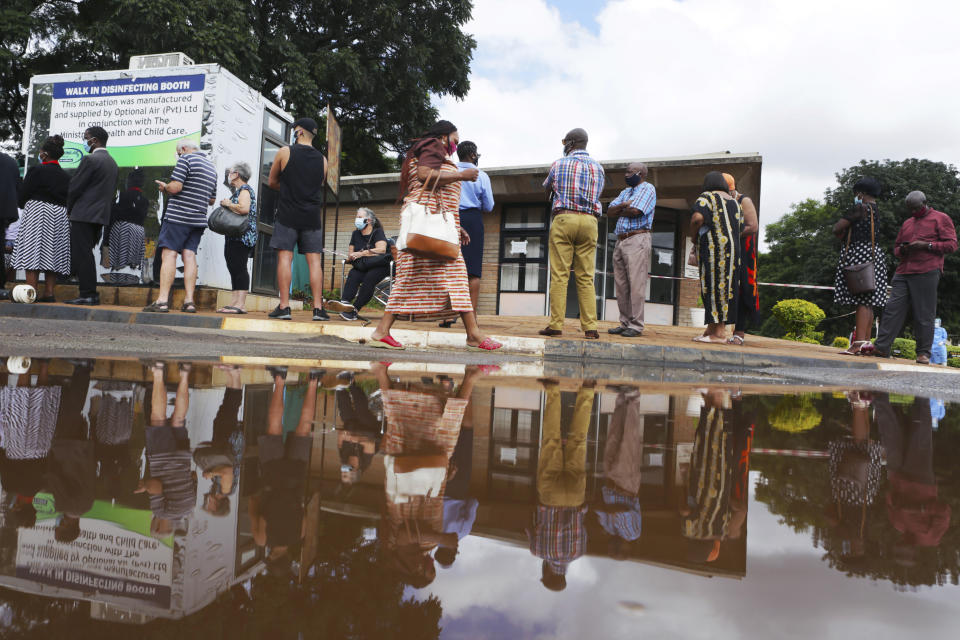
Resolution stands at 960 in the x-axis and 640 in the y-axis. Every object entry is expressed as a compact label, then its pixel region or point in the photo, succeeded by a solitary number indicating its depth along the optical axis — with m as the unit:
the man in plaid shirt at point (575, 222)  6.49
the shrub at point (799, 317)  16.73
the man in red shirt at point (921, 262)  6.73
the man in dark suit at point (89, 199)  7.23
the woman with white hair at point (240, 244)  7.20
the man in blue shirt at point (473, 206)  6.79
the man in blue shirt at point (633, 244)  7.32
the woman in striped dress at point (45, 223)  7.71
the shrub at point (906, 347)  18.14
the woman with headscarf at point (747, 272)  6.97
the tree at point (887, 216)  31.42
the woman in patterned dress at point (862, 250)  7.09
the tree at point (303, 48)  15.09
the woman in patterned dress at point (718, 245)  6.64
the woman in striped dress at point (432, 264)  4.88
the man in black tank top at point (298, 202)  6.61
